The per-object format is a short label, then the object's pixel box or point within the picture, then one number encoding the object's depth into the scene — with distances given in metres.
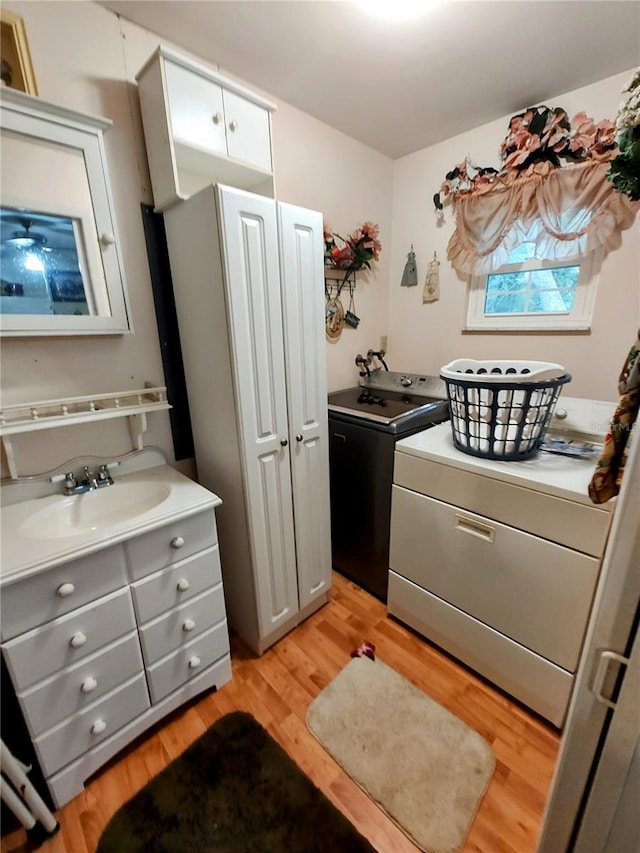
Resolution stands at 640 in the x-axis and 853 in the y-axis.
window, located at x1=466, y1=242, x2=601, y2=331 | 1.74
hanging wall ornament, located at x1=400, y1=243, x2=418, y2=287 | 2.30
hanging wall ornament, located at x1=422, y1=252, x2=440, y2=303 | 2.21
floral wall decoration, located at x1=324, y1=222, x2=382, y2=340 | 2.05
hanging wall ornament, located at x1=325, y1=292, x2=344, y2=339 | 2.14
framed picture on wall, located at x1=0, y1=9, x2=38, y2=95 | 1.04
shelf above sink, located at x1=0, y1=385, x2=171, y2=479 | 1.18
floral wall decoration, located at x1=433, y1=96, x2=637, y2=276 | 1.55
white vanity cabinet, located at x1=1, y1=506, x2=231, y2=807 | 0.99
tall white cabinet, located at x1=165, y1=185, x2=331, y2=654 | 1.23
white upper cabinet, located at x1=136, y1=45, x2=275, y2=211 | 1.22
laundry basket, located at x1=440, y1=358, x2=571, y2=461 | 1.26
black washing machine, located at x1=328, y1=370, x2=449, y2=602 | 1.70
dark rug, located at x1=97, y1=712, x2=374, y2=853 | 1.03
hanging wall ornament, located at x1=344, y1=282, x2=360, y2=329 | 2.25
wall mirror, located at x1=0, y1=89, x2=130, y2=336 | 1.11
